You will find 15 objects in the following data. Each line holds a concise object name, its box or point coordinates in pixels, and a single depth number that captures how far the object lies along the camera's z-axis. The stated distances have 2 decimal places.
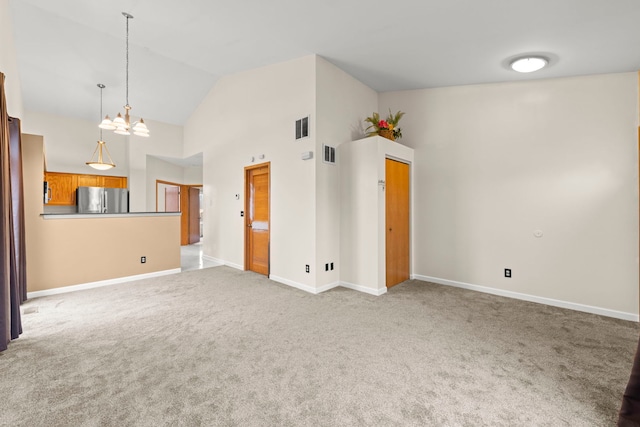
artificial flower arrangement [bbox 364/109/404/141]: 4.23
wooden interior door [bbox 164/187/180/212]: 9.32
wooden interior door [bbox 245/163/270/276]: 5.02
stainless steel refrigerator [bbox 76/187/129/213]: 6.84
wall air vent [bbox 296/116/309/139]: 4.14
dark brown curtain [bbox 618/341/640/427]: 1.50
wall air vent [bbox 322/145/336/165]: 4.16
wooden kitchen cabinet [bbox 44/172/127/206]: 6.65
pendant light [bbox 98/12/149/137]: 3.90
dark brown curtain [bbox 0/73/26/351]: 2.39
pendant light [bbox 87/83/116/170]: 7.13
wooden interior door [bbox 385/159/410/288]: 4.27
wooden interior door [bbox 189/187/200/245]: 9.64
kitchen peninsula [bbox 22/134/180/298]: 3.88
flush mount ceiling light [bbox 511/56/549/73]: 3.13
